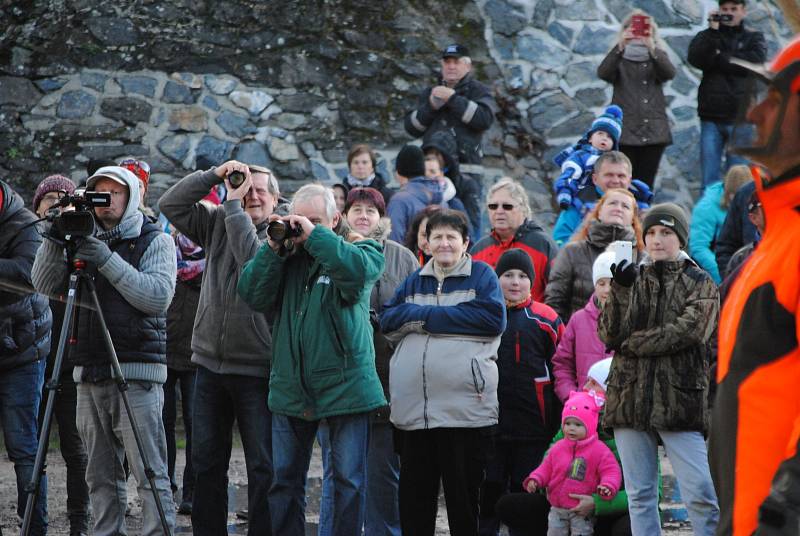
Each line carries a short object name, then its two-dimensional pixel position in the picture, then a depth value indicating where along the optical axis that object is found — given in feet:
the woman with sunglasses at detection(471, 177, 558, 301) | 52.85
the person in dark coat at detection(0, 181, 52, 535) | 44.60
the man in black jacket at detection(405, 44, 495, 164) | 70.03
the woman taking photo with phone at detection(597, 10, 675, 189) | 70.64
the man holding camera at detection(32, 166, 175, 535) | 41.14
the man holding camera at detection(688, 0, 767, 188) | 70.79
